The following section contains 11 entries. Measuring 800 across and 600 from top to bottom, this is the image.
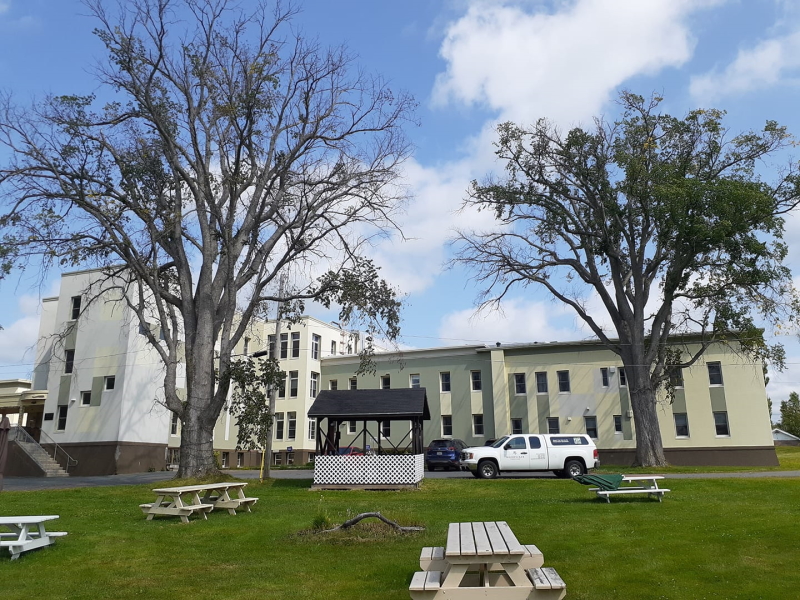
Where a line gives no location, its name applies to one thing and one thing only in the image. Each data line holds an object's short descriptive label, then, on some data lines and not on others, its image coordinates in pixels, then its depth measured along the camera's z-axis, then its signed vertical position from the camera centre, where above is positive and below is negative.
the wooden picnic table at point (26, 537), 9.13 -1.31
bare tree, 23.44 +9.13
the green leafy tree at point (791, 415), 77.62 +2.89
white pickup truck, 25.72 -0.53
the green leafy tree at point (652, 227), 27.83 +9.76
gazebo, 23.19 +0.00
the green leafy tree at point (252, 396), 24.08 +1.88
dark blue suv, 36.31 -0.65
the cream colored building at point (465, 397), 39.47 +3.09
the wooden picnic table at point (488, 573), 5.61 -1.22
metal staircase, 36.94 -0.22
